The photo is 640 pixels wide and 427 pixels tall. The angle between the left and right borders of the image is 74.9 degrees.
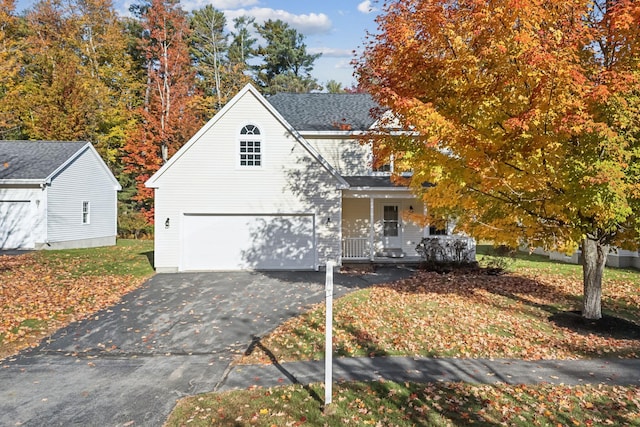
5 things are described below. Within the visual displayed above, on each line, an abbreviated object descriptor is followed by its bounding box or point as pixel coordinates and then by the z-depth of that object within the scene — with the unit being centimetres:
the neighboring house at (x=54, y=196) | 2078
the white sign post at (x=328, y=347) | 548
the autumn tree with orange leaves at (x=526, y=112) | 770
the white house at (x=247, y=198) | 1625
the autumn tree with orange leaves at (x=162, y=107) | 3194
